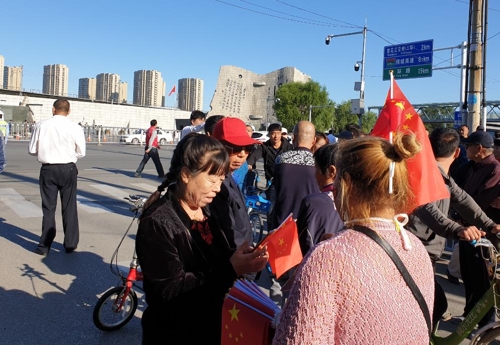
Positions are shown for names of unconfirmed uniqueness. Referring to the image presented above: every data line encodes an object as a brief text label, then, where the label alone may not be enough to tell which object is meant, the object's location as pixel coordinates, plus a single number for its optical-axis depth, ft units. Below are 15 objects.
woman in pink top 4.24
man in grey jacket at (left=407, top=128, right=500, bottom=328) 11.48
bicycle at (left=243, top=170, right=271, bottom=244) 23.21
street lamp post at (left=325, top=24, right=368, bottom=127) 68.64
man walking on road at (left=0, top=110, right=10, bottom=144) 27.16
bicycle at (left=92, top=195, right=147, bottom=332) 12.59
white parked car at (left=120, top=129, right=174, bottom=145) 127.54
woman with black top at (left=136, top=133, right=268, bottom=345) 6.30
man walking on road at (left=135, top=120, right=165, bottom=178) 46.44
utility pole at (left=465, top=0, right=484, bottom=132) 34.35
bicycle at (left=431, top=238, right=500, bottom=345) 10.51
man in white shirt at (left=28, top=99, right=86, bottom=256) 19.12
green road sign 70.28
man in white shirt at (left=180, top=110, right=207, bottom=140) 25.57
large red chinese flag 5.27
